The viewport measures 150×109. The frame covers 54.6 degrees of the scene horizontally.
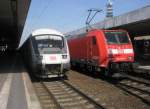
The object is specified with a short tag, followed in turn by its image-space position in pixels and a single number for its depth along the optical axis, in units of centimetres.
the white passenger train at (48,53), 751
